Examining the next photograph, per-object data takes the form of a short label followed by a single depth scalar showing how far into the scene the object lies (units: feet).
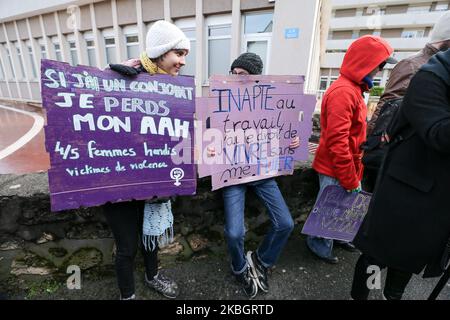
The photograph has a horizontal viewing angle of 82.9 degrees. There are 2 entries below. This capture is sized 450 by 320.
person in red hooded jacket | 6.16
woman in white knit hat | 5.16
